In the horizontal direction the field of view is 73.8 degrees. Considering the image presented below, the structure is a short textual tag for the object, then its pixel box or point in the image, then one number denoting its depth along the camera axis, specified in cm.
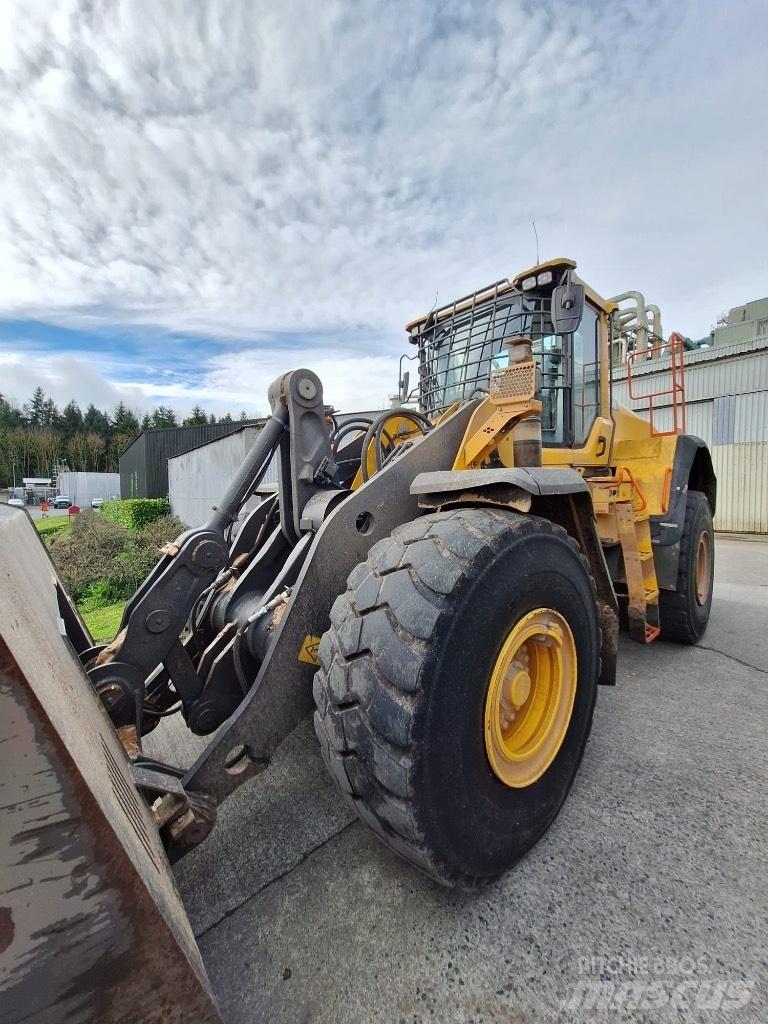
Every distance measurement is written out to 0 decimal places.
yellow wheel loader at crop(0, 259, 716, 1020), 140
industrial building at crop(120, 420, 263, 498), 3181
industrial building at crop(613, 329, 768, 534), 1309
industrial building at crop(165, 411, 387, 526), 1539
